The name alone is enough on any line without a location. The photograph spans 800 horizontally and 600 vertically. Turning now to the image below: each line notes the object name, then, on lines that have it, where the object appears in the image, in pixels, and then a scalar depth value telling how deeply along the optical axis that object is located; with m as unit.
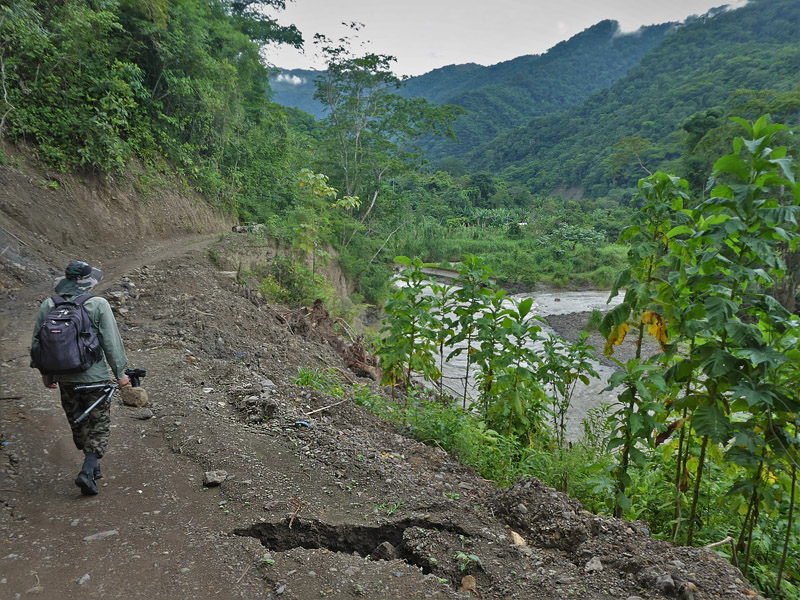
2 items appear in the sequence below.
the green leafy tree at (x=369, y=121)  19.66
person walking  3.22
